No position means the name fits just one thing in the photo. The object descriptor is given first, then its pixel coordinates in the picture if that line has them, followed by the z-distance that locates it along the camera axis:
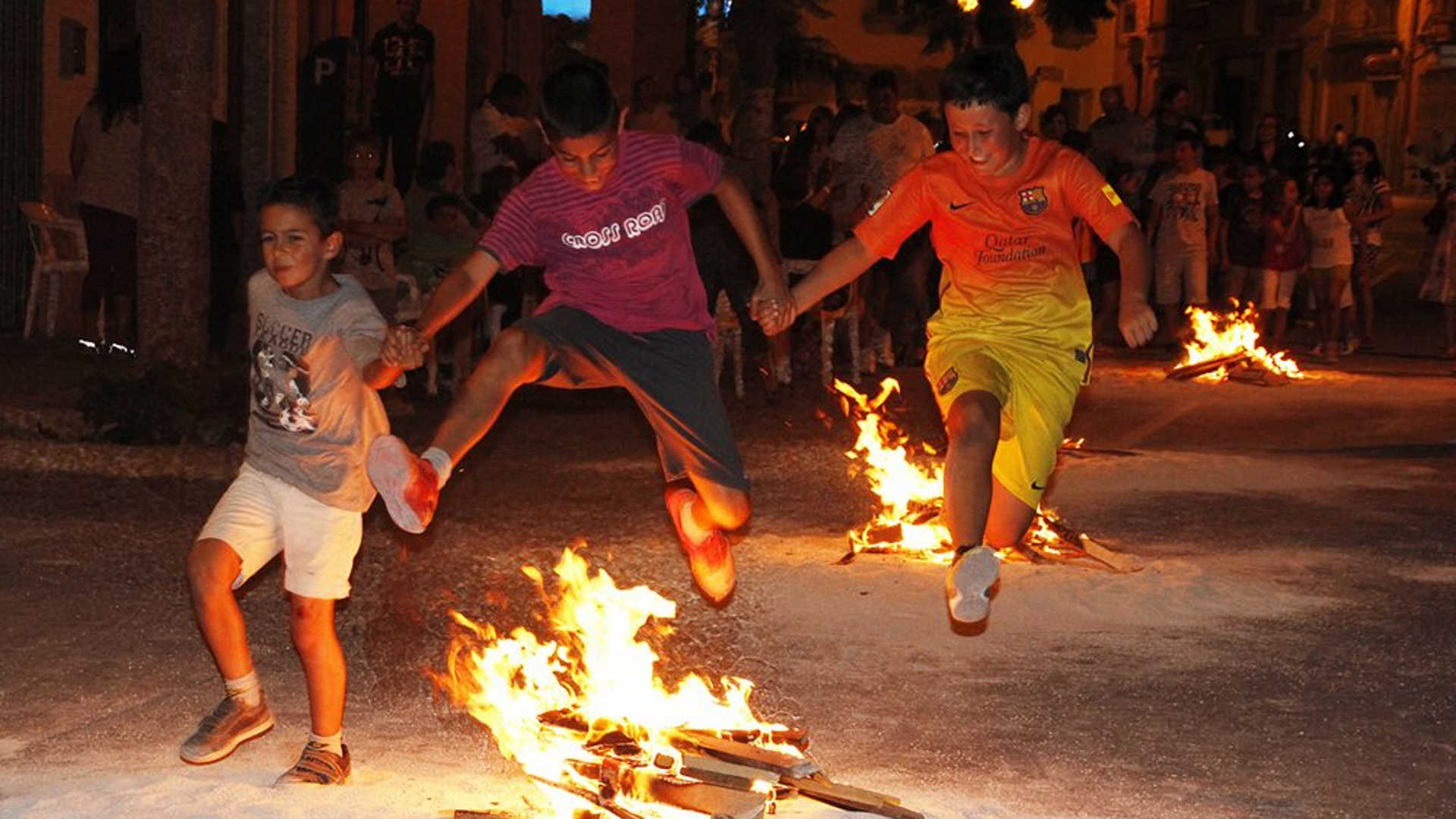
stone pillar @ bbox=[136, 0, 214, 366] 12.40
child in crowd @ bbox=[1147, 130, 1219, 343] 19.39
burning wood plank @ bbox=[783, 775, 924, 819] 5.19
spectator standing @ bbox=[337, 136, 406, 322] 14.34
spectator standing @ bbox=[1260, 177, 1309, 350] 19.52
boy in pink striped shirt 6.40
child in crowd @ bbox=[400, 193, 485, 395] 14.80
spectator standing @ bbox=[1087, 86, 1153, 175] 20.64
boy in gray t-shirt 5.55
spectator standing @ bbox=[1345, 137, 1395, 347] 20.83
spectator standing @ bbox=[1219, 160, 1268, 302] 19.70
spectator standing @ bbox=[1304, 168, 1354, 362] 19.92
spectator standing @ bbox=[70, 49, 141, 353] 15.15
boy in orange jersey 6.84
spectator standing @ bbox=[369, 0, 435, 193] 18.09
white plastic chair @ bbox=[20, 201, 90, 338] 16.45
